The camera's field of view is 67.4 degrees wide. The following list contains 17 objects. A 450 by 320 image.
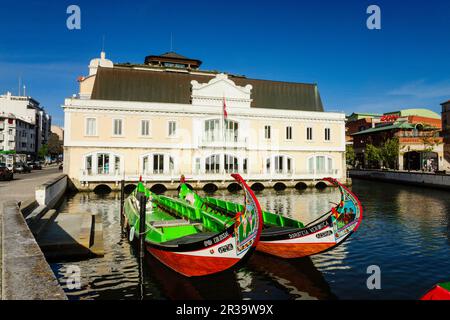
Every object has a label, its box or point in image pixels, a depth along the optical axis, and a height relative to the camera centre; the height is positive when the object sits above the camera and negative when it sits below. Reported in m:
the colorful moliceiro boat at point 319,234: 12.85 -2.70
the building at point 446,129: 63.78 +7.09
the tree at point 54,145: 116.80 +7.08
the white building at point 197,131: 39.53 +4.34
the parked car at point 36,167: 67.69 -0.35
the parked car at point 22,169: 55.09 -0.60
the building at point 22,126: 87.19 +11.48
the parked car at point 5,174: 36.96 -0.94
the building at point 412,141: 62.12 +4.47
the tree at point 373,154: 64.88 +2.01
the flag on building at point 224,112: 40.99 +6.39
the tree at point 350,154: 75.14 +2.25
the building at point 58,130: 155.68 +16.31
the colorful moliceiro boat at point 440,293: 5.62 -2.20
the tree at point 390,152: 61.64 +2.24
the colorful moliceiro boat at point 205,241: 10.73 -2.76
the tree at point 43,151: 104.46 +4.29
